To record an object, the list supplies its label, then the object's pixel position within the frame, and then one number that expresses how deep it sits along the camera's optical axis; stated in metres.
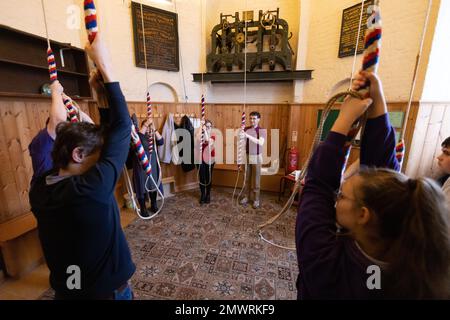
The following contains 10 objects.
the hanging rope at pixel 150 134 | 2.22
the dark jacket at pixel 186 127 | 3.49
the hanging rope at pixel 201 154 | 2.97
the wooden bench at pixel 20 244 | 1.71
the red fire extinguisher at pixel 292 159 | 3.43
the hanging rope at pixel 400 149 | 0.99
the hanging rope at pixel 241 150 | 2.95
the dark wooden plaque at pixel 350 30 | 2.77
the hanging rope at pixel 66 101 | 1.00
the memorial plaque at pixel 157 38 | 3.08
